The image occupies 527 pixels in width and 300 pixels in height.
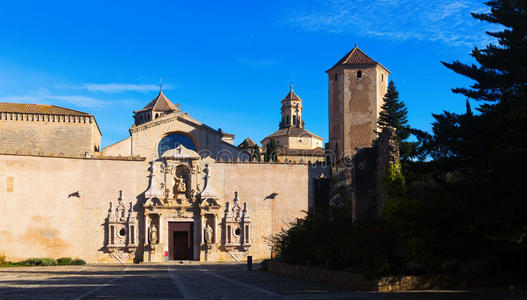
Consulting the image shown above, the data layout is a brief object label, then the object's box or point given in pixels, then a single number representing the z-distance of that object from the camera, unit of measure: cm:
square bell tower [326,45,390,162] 4397
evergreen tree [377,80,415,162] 4100
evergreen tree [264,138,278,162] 5549
